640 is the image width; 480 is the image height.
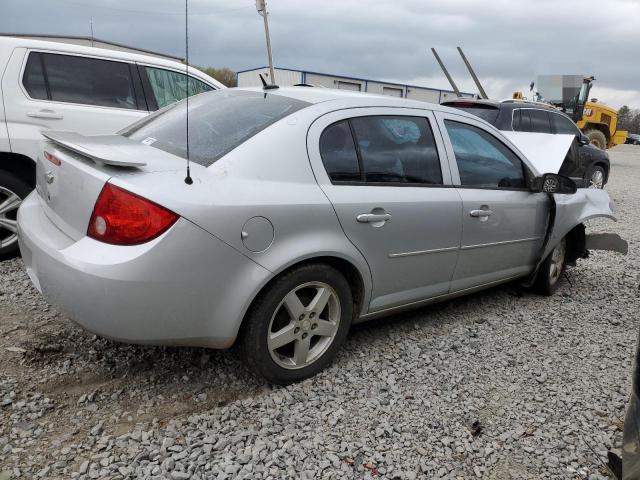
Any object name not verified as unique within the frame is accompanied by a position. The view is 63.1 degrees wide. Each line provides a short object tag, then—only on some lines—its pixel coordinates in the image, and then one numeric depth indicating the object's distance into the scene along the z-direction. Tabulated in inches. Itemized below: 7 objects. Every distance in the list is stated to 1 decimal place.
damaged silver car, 88.3
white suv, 165.5
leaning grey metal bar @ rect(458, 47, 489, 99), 562.3
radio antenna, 91.6
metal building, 953.4
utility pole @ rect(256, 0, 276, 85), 594.9
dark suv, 340.5
